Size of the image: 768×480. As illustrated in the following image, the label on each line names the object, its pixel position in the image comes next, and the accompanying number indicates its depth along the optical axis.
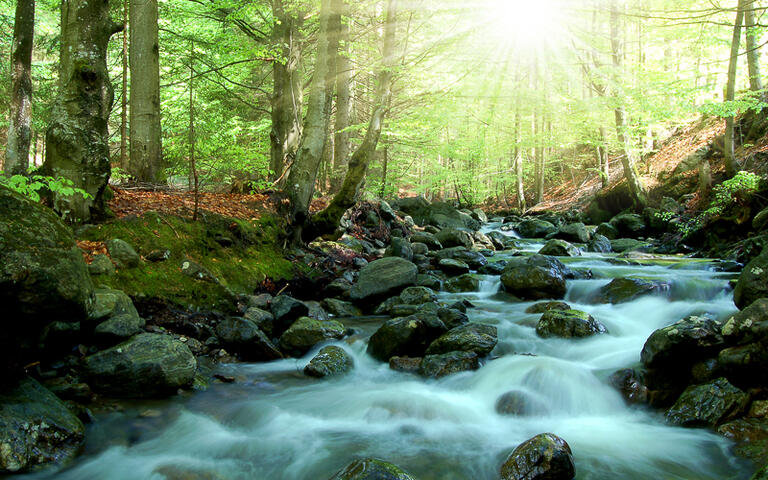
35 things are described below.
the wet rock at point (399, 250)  10.20
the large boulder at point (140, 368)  4.01
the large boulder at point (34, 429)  2.83
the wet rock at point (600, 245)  12.66
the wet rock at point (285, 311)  6.21
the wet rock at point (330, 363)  5.24
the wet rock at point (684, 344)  4.17
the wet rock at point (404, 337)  5.59
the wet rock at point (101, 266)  5.08
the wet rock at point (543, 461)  2.96
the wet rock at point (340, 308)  7.32
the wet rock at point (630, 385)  4.40
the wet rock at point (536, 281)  8.06
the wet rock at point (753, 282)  4.97
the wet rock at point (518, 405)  4.39
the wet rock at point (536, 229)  16.98
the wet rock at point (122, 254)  5.44
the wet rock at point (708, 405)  3.63
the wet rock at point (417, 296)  7.64
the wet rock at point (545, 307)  7.02
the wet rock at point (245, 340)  5.34
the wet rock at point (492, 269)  9.99
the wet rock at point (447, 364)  5.04
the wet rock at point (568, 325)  5.86
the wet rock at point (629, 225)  14.27
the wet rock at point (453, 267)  10.11
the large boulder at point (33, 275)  2.69
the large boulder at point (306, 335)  5.80
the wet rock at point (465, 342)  5.42
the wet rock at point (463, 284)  8.98
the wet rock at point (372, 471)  2.58
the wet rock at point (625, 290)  7.16
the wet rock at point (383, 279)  7.80
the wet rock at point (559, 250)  11.77
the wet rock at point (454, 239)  13.18
